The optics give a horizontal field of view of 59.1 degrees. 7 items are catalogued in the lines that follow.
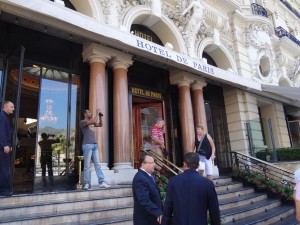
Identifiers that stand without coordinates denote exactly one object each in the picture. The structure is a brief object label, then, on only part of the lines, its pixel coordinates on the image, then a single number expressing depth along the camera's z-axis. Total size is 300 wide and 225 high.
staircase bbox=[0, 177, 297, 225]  4.22
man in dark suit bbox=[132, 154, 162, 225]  2.72
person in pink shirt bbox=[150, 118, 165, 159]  7.30
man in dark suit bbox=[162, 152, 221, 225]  2.54
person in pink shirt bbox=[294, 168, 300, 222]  2.48
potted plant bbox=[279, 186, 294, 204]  7.57
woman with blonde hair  6.36
